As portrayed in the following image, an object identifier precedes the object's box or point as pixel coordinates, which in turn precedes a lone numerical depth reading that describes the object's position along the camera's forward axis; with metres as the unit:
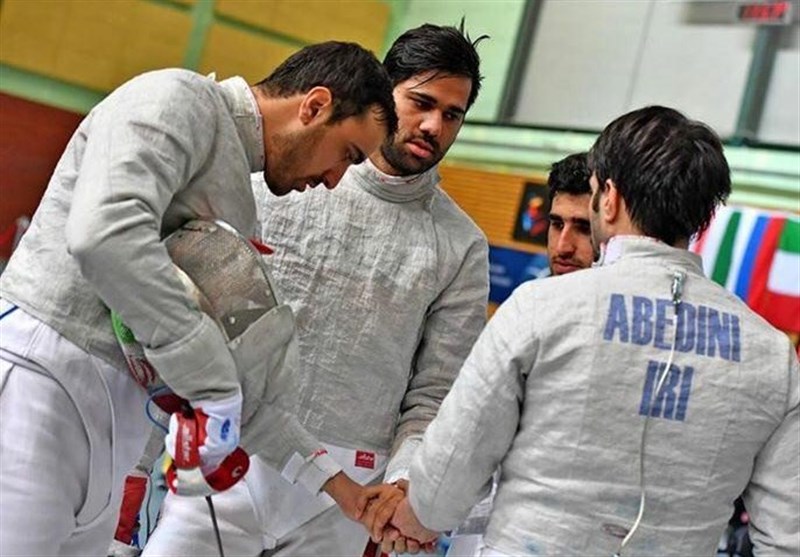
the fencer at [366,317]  2.20
